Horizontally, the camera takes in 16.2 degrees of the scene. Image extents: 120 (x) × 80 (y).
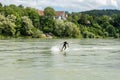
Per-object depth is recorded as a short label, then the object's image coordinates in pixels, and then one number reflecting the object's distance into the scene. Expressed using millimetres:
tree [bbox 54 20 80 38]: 147625
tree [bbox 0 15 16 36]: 130250
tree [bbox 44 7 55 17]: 190725
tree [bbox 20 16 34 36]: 136375
